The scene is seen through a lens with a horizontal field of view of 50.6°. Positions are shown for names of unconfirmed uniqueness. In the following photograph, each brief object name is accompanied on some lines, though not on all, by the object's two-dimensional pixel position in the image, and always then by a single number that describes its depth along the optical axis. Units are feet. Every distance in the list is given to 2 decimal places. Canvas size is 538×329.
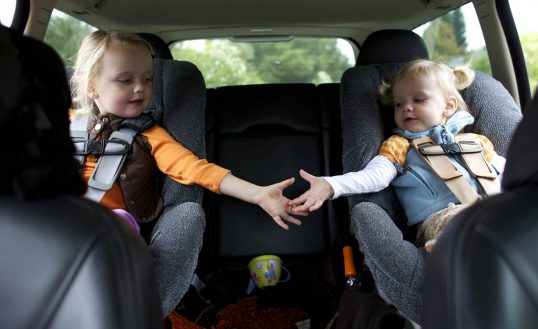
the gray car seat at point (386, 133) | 5.72
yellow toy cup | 8.31
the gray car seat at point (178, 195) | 5.67
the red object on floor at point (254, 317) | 7.93
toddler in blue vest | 6.86
